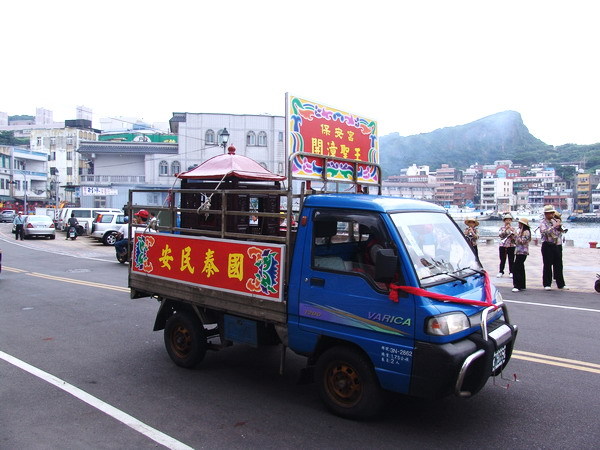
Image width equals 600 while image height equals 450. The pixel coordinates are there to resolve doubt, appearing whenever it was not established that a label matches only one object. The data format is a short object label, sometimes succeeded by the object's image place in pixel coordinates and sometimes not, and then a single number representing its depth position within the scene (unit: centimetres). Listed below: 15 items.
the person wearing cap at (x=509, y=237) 1180
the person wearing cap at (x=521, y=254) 1066
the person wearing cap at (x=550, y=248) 1042
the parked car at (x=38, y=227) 2671
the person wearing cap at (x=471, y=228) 1244
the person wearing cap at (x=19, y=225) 2678
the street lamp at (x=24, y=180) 6894
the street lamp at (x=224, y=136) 1555
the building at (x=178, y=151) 4912
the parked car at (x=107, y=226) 2347
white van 2911
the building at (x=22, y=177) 6844
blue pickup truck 365
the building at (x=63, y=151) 7594
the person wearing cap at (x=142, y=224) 601
